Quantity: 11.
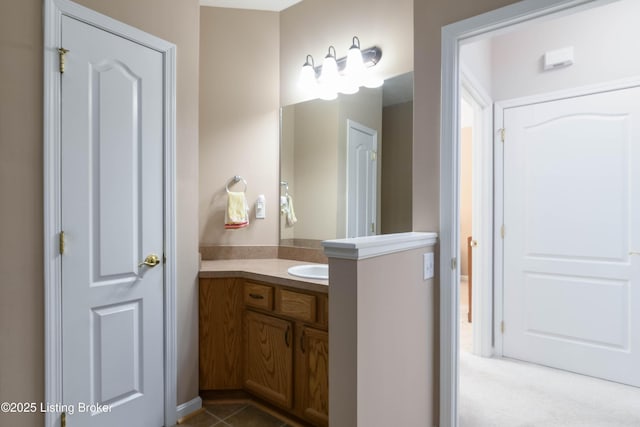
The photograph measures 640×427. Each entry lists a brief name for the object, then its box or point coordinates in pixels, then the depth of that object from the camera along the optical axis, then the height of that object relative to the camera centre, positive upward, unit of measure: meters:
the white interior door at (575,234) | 2.41 -0.16
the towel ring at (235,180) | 2.72 +0.26
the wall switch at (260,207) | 2.75 +0.04
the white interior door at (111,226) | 1.59 -0.07
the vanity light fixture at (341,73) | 2.30 +0.98
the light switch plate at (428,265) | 1.63 -0.25
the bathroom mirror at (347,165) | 2.19 +0.34
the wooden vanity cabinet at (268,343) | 1.85 -0.77
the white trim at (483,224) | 2.89 -0.10
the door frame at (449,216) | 1.66 -0.02
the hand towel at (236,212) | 2.61 +0.00
